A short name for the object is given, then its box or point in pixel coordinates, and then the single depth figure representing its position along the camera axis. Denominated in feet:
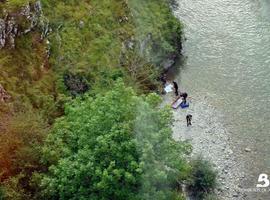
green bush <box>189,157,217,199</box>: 131.54
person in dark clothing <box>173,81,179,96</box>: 164.25
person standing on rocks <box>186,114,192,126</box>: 153.33
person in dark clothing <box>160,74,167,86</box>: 167.84
